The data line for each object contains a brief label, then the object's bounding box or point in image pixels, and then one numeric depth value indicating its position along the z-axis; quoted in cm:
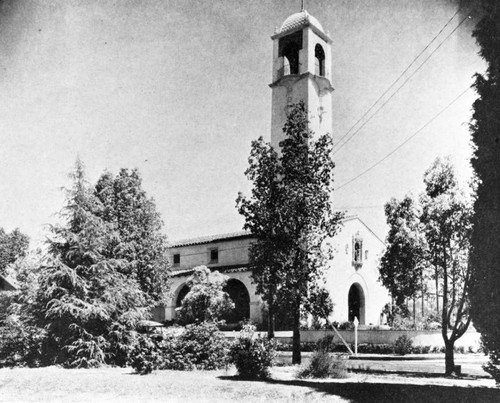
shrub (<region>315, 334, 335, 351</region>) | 2343
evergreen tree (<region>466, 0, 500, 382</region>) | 998
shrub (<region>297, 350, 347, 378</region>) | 1338
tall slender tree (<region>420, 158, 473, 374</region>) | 1627
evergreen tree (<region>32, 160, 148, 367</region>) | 1691
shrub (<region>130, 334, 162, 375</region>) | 1437
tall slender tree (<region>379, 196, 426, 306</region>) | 1802
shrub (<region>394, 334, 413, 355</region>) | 2719
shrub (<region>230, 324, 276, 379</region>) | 1339
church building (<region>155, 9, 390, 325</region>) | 3862
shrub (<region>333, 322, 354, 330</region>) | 3246
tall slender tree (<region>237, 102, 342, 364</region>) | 1845
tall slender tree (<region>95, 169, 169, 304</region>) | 3085
